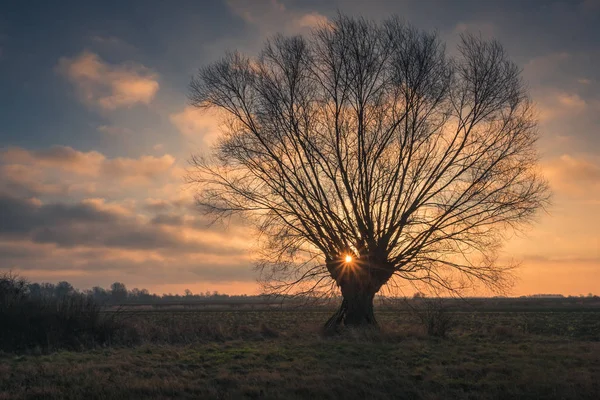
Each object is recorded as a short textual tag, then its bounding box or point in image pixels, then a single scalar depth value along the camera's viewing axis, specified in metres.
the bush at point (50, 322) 18.58
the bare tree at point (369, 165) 20.27
